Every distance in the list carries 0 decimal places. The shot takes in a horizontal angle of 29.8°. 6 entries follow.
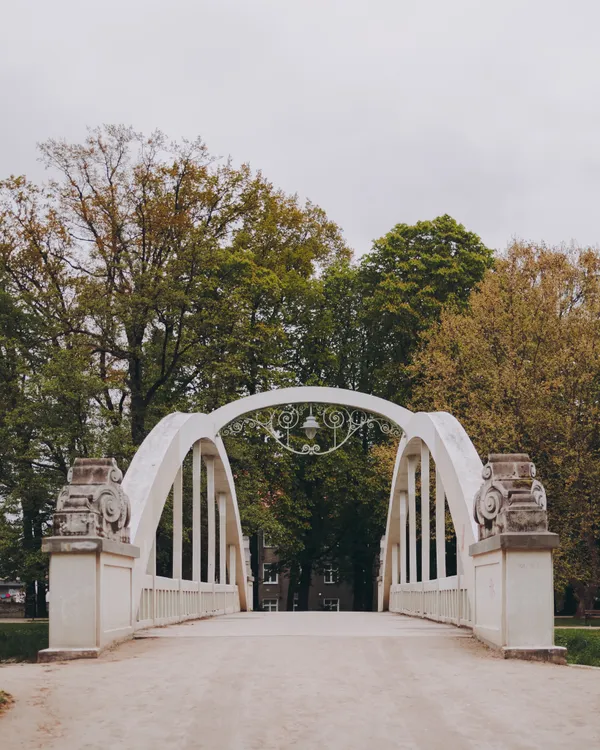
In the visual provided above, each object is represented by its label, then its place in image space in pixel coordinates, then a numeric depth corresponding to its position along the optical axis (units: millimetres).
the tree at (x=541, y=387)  23406
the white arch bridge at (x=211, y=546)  9109
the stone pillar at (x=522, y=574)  9039
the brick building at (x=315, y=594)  55375
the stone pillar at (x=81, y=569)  9133
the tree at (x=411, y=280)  33000
